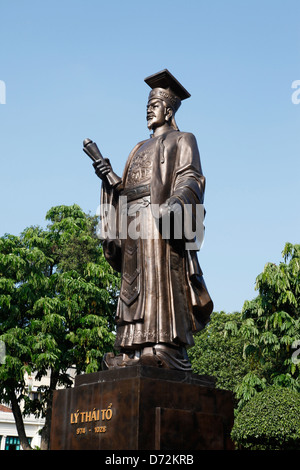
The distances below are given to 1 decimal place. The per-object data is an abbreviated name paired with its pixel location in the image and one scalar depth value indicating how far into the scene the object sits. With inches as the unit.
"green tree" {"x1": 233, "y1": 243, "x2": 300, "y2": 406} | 735.7
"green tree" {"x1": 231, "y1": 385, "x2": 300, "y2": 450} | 676.7
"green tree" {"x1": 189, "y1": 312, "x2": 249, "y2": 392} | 1029.2
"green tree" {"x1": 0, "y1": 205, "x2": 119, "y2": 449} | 759.1
